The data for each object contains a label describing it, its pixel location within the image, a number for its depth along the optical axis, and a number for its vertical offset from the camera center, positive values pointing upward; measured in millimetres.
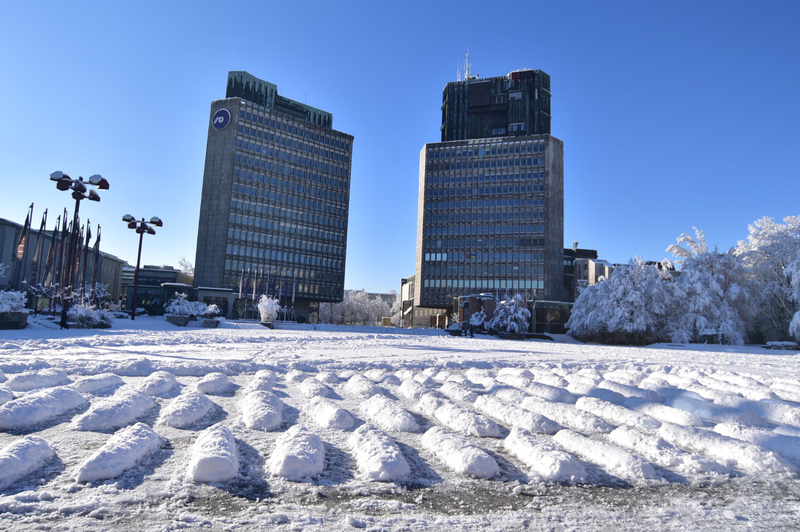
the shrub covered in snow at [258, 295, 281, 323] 40719 -596
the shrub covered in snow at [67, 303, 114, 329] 24906 -1166
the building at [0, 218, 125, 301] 59031 +6121
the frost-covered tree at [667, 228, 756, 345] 39500 +2022
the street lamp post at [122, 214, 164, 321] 38375 +6038
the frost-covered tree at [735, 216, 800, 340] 39719 +5248
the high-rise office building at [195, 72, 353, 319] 88438 +20677
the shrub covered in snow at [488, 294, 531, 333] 45500 -198
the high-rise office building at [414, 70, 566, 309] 92812 +21013
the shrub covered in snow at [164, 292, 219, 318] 36531 -714
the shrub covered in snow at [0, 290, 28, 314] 20125 -481
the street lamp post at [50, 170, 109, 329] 23500 +5723
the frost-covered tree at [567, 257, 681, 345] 41156 +1456
